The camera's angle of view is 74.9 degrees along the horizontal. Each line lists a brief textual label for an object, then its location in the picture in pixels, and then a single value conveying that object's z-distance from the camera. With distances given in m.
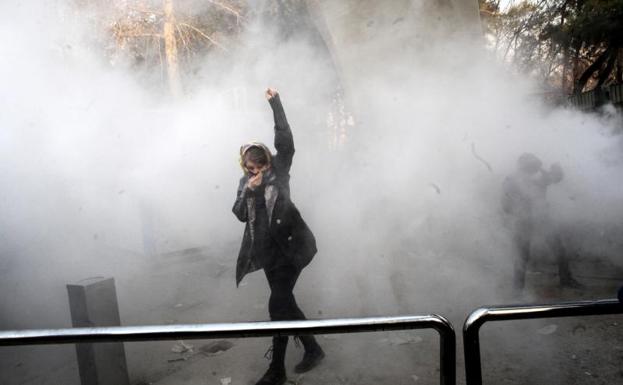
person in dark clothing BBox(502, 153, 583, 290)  3.79
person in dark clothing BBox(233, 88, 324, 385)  2.54
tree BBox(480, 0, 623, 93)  8.55
